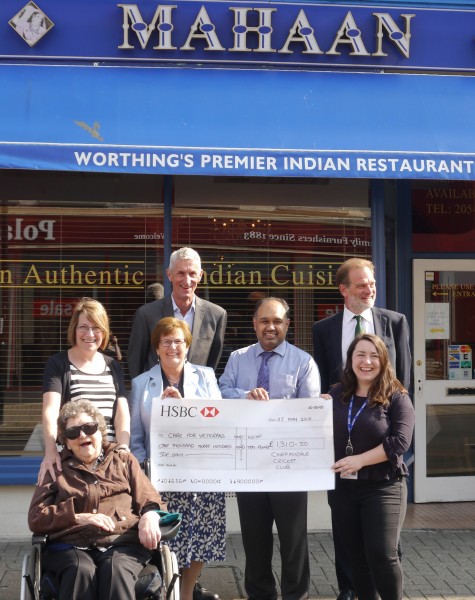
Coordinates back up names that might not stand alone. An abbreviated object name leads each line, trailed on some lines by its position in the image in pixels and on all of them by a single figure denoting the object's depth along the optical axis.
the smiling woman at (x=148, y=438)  4.89
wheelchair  4.02
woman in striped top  4.80
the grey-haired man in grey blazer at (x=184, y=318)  5.30
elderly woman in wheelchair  4.04
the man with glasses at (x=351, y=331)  5.21
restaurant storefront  6.64
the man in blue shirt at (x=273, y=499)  4.94
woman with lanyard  4.56
